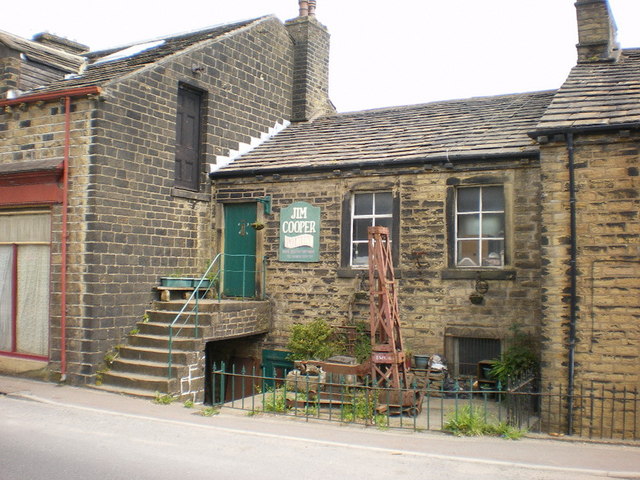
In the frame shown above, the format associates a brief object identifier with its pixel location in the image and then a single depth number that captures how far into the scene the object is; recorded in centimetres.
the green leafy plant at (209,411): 991
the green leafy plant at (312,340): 1351
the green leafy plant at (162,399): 1069
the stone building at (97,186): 1196
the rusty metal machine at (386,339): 1044
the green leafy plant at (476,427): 891
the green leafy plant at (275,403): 1026
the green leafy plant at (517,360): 1148
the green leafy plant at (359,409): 973
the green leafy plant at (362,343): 1299
